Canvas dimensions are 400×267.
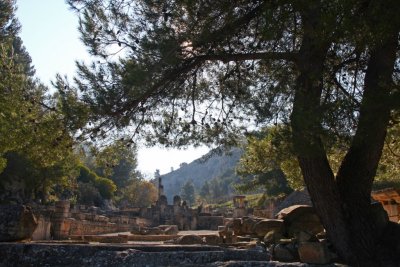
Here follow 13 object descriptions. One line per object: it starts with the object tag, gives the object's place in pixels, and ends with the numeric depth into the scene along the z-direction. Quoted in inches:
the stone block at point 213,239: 473.0
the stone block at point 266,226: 418.3
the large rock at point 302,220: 389.1
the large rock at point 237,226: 542.0
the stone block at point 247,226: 524.1
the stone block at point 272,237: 374.2
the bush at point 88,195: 1611.0
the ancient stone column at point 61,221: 647.5
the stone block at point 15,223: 307.7
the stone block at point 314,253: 263.3
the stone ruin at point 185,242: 247.9
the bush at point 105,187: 1791.3
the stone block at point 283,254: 287.0
